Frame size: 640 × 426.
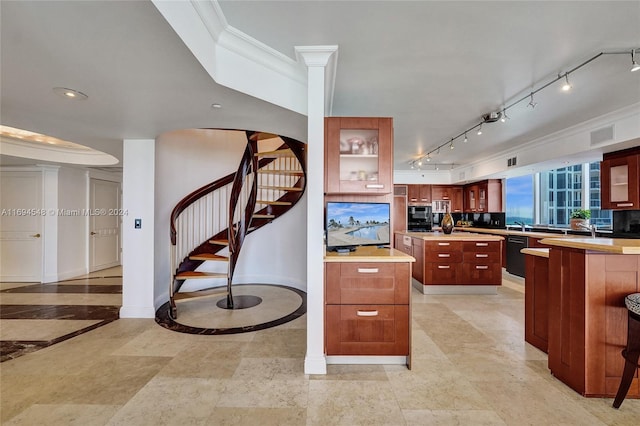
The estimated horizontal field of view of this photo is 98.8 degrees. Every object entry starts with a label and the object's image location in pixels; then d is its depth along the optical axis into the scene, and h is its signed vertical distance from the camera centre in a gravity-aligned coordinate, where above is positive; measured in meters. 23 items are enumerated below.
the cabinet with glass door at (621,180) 3.52 +0.44
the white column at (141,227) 3.42 -0.16
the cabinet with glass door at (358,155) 2.52 +0.53
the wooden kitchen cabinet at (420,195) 7.60 +0.49
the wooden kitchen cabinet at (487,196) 6.55 +0.40
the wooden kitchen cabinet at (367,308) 2.26 -0.79
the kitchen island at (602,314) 1.85 -0.69
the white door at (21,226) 5.16 -0.25
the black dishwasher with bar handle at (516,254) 5.34 -0.83
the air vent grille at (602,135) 3.48 +1.01
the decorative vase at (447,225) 4.58 -0.21
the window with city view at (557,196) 4.85 +0.34
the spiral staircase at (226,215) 3.78 -0.03
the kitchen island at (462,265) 4.33 -0.83
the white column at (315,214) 2.21 -0.01
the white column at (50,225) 5.14 -0.23
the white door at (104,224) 5.93 -0.27
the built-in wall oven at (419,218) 7.57 -0.15
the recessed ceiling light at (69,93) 2.12 +0.95
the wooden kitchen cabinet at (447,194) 7.61 +0.52
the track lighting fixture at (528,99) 2.20 +1.26
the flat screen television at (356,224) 2.50 -0.11
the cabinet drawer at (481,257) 4.32 -0.70
